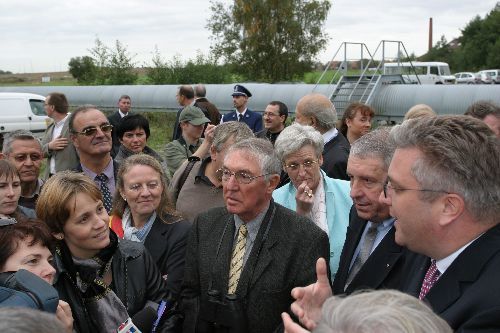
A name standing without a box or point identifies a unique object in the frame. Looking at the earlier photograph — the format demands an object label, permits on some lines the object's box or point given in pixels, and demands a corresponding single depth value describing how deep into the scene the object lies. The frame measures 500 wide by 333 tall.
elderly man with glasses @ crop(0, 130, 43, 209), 4.54
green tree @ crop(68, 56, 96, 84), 32.85
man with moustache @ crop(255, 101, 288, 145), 7.34
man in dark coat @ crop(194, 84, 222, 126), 8.82
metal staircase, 16.28
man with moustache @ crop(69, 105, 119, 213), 4.63
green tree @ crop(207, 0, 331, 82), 34.16
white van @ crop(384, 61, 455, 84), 33.12
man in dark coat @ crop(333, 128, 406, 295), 2.94
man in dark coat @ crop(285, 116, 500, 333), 1.91
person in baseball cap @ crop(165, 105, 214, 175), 6.09
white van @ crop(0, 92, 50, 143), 18.23
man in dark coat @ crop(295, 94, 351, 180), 4.91
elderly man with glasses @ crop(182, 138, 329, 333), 2.79
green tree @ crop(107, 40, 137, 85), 32.03
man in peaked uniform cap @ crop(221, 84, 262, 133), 9.55
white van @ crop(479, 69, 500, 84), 42.58
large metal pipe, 14.51
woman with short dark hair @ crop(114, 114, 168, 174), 5.70
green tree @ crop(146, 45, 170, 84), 30.92
